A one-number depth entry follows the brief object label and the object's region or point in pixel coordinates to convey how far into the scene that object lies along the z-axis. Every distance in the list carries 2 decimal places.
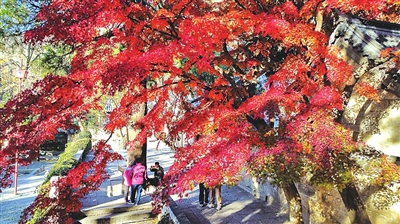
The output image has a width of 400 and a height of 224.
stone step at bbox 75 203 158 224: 9.74
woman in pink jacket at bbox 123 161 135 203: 10.65
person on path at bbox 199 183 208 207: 11.12
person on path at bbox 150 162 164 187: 10.35
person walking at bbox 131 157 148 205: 10.24
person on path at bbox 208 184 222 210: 10.74
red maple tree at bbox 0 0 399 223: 5.50
